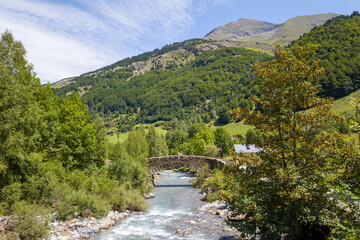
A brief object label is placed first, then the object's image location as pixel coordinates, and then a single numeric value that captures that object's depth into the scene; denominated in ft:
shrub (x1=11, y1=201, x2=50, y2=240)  50.88
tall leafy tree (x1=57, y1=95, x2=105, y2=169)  90.22
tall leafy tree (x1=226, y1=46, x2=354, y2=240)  30.66
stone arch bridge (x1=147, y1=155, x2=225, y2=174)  156.35
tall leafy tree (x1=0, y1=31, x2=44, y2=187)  58.29
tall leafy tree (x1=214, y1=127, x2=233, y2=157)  243.81
